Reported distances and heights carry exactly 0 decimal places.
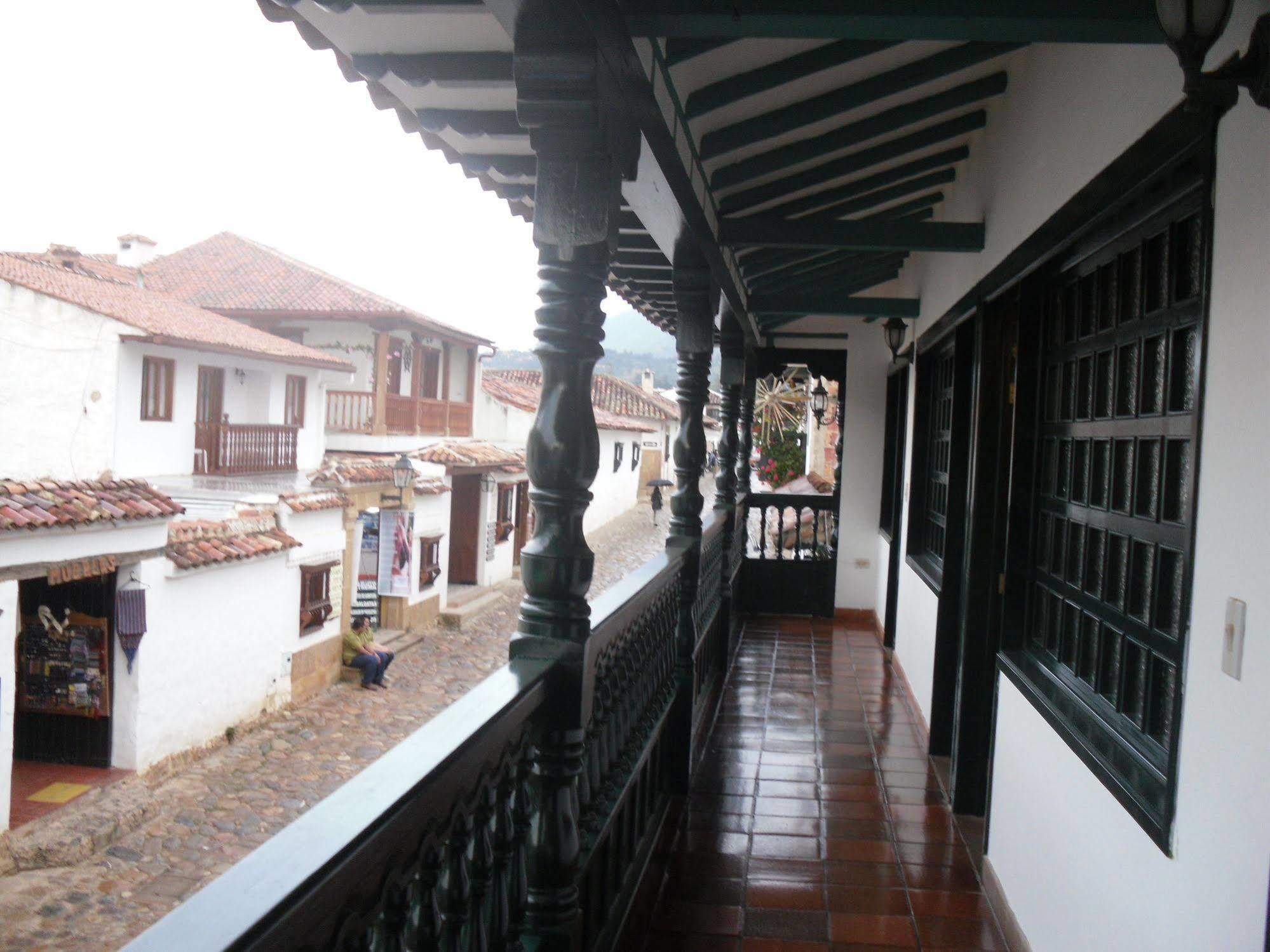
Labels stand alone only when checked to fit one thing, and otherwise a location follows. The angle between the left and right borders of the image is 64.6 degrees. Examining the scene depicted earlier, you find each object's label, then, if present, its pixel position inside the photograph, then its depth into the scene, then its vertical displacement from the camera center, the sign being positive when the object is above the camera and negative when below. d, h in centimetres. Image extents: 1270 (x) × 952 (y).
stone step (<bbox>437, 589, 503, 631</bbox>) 1695 -298
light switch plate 150 -24
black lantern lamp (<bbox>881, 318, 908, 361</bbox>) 677 +89
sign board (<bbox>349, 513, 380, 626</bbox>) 1538 -205
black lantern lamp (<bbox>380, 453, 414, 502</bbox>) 1451 -54
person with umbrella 2688 -134
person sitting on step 1330 -293
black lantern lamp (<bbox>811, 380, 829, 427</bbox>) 887 +52
